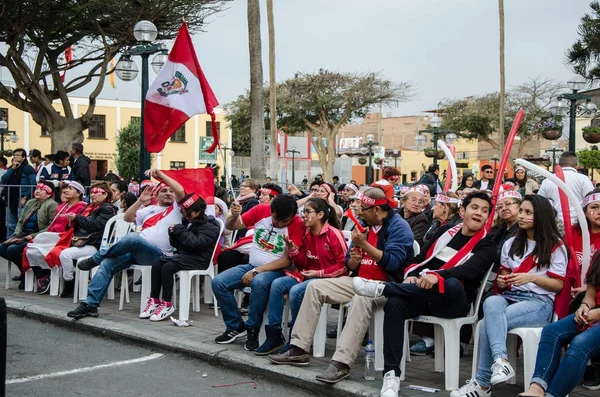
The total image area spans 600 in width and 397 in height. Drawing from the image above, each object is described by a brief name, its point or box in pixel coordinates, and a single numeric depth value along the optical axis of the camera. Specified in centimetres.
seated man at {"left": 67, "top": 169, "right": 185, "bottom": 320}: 836
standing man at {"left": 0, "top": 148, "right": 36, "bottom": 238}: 1478
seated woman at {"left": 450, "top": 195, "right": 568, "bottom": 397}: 527
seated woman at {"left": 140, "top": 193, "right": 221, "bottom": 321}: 814
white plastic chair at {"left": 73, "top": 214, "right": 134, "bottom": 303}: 941
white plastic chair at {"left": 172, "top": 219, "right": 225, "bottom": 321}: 809
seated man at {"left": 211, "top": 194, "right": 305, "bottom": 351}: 690
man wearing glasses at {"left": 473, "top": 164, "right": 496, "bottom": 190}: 1345
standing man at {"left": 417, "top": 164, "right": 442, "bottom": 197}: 1469
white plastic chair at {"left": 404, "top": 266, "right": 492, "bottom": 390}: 558
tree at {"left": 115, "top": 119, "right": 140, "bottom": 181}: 5188
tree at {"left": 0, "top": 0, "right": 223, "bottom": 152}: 2048
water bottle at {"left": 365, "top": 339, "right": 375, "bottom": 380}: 589
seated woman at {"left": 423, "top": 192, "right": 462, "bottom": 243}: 767
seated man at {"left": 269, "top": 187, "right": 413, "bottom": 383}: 588
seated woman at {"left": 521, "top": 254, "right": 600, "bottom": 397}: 479
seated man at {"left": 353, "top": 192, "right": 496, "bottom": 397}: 552
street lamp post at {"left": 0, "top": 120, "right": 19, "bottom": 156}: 3392
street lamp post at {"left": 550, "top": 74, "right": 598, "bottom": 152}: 1767
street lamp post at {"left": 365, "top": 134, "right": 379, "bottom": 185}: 3616
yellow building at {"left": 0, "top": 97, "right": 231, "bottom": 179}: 5144
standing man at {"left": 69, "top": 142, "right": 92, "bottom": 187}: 1385
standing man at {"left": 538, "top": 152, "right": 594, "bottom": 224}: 809
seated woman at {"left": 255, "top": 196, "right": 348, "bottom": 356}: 672
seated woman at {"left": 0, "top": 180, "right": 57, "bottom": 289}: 1033
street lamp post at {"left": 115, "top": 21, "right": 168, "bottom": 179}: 1313
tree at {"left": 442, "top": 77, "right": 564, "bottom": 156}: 4800
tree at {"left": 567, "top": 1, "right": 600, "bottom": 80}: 2486
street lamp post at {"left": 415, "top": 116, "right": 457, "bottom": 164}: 2709
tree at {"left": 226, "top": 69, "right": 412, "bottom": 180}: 4456
